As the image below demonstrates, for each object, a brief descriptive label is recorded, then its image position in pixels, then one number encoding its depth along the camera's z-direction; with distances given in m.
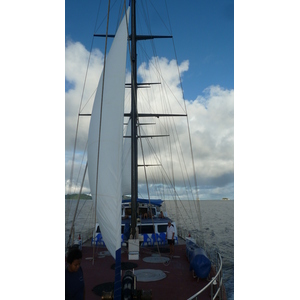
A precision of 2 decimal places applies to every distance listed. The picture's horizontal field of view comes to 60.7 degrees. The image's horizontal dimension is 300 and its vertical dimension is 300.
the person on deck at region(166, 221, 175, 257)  10.24
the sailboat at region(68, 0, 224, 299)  4.53
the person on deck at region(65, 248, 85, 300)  3.54
